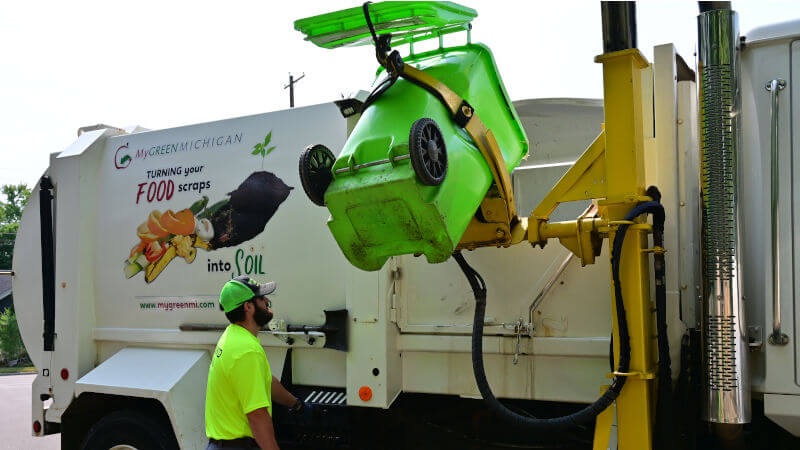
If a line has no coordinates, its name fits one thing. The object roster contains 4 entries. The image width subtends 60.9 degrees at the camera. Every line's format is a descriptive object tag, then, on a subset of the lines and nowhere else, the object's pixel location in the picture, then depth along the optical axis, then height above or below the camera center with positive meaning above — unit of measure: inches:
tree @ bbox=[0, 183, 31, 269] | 1673.2 +103.1
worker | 113.7 -25.0
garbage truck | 102.2 -4.6
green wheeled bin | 97.7 +11.4
